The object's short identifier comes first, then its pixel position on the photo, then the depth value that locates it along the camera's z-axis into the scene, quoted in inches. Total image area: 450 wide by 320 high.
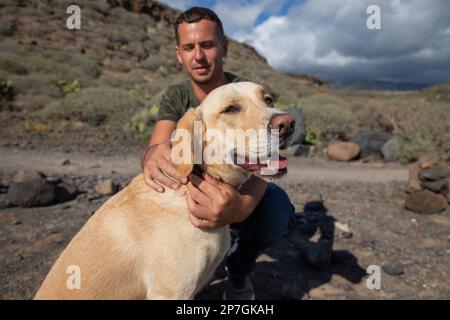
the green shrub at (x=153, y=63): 962.7
